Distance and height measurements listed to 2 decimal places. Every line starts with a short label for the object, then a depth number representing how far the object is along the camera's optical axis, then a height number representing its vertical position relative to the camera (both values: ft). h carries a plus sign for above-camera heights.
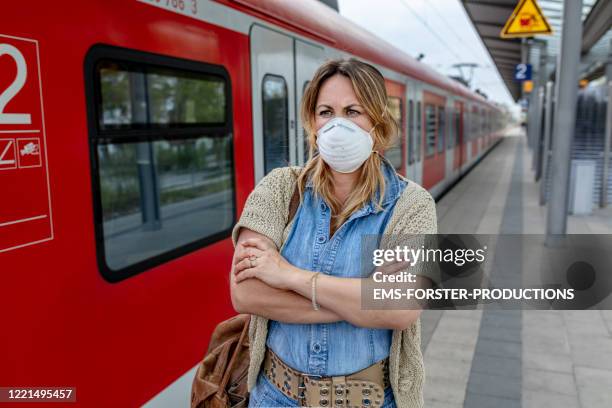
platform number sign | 53.98 +4.10
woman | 5.15 -1.32
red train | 6.42 -0.69
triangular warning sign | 26.55 +4.46
